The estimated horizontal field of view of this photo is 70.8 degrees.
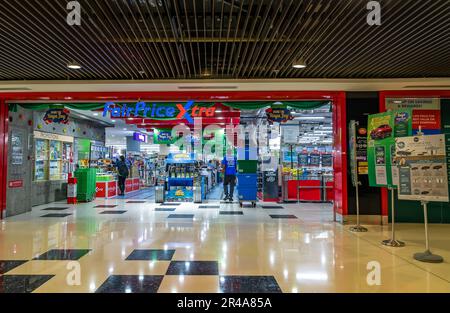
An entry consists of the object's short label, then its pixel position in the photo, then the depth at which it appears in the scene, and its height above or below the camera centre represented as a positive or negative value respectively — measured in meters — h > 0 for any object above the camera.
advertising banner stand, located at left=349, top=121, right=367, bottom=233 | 6.35 +0.00
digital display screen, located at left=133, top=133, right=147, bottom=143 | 16.25 +1.50
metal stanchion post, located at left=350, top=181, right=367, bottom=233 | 6.07 -1.22
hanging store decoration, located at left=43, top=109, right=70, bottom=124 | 8.54 +1.35
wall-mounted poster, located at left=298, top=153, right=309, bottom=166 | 11.98 +0.23
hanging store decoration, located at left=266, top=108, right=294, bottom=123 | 7.88 +1.25
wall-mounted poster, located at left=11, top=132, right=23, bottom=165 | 7.91 +0.44
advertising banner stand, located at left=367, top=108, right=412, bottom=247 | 5.12 +0.33
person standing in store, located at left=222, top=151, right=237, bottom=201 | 10.58 -0.32
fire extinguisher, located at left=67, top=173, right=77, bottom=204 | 10.15 -0.78
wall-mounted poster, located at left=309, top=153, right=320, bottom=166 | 12.03 +0.21
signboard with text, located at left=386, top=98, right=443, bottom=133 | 7.09 +1.18
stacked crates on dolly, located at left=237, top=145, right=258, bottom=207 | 9.42 -0.26
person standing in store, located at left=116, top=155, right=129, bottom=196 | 12.51 -0.25
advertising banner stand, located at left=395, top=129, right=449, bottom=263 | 4.17 -0.07
